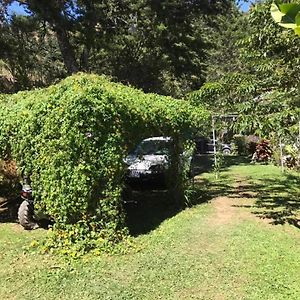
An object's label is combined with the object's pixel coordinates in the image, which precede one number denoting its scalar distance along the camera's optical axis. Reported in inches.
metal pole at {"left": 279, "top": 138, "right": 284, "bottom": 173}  501.8
